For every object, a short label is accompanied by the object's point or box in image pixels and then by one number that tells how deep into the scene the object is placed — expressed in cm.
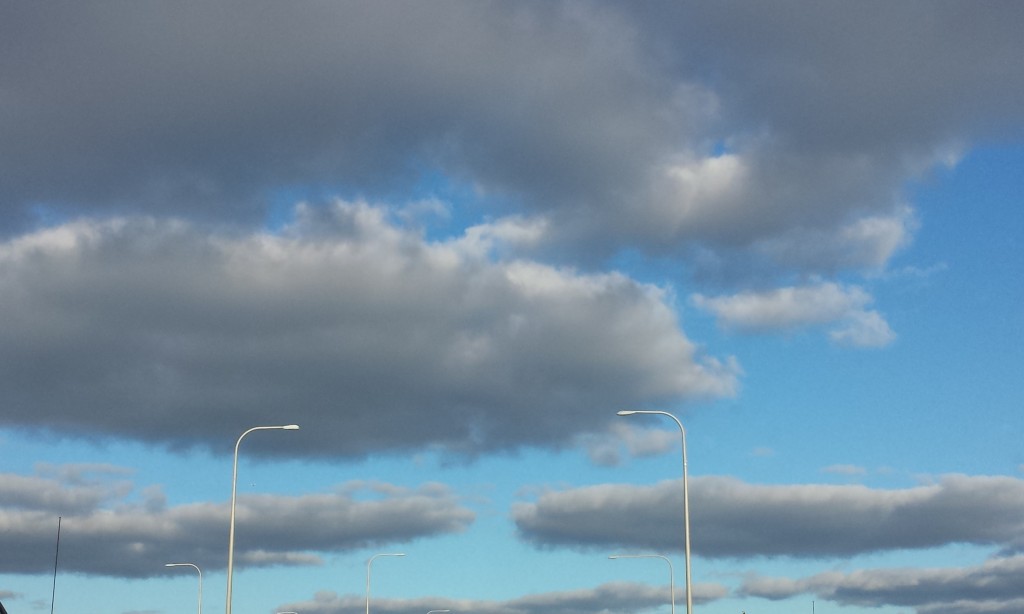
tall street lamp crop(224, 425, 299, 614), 5293
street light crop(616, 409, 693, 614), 5048
